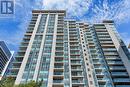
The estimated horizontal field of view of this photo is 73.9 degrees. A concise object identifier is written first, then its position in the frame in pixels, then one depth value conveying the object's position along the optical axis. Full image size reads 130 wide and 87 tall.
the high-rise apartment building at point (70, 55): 23.45
